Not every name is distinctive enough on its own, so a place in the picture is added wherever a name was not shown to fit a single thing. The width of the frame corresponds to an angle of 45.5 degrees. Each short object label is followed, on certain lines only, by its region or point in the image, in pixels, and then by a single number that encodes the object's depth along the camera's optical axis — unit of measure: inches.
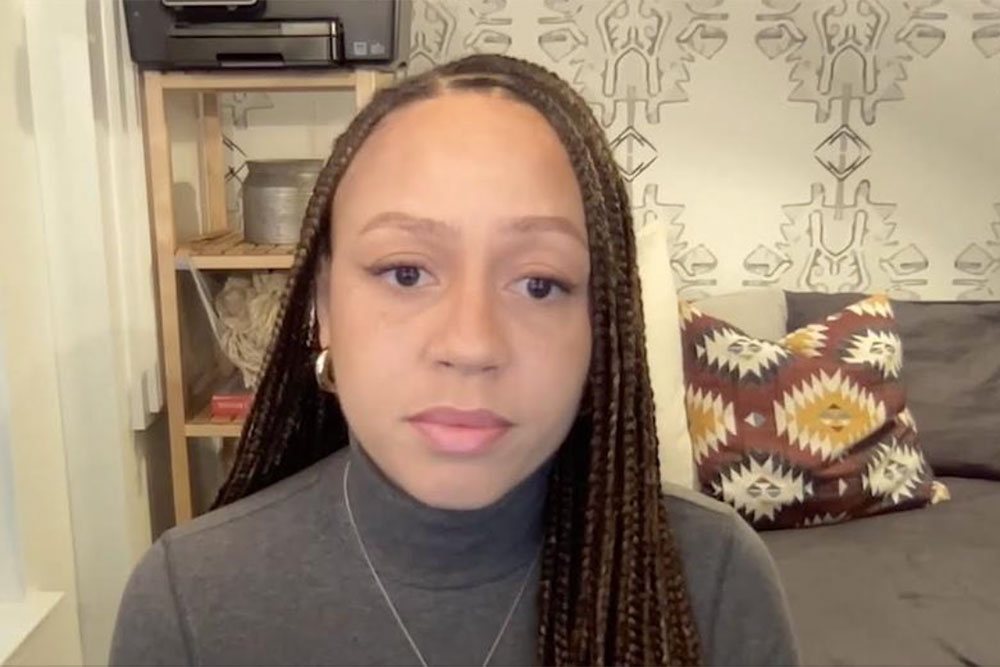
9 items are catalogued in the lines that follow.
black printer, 70.0
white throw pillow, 73.7
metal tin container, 78.6
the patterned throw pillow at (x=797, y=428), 74.7
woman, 31.4
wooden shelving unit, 73.6
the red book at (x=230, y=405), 80.0
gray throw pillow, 82.0
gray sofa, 60.7
